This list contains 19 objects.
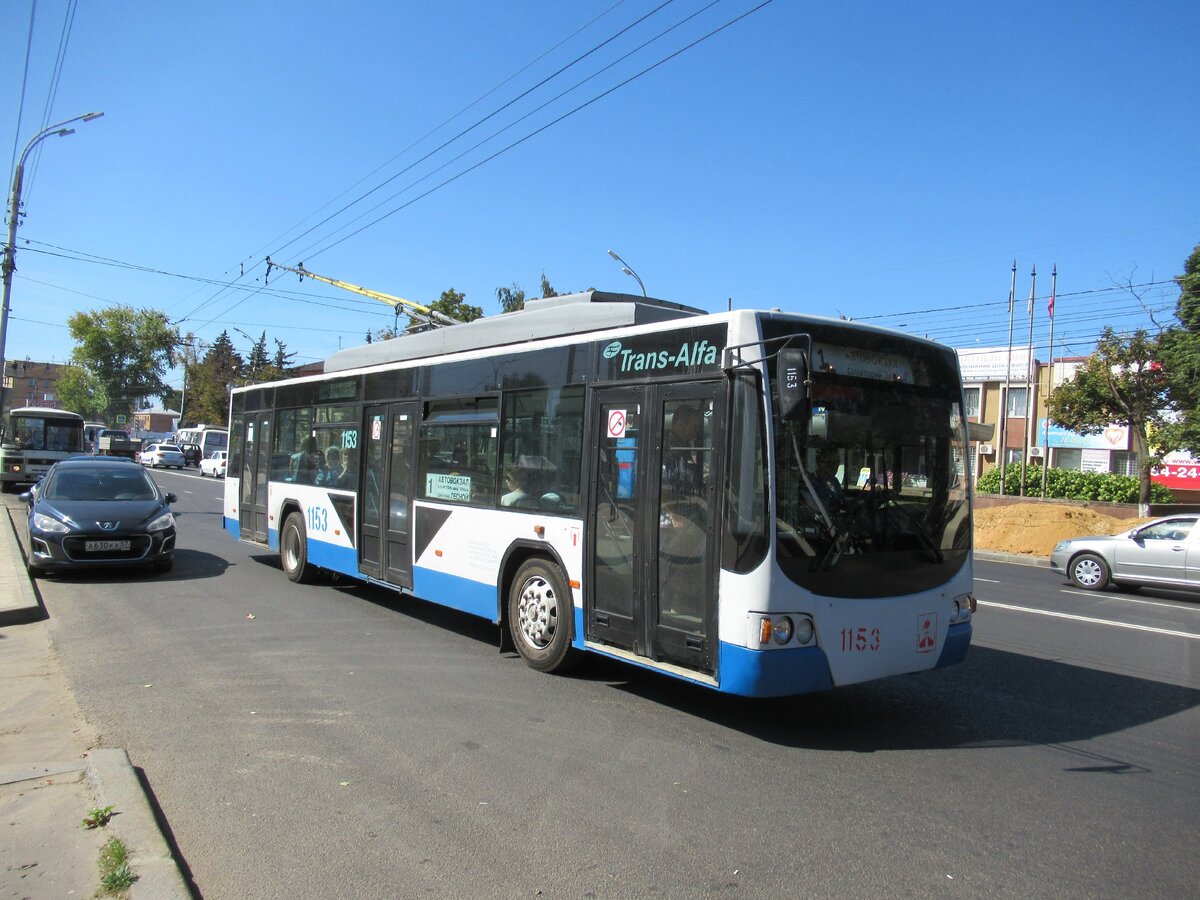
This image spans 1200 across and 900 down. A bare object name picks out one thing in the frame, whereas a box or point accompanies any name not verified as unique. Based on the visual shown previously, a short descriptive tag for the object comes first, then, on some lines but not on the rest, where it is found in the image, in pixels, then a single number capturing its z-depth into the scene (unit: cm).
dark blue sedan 1122
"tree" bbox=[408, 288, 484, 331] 3766
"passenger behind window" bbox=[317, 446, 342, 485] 1088
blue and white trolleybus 544
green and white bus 2778
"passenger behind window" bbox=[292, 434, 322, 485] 1155
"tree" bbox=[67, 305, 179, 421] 8475
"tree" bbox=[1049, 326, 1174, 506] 2762
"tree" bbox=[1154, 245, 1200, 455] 2125
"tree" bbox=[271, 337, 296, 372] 8606
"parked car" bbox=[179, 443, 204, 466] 6266
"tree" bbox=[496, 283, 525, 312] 4026
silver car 1449
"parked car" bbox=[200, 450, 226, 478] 4682
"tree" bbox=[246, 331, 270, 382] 6950
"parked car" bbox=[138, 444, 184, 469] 5659
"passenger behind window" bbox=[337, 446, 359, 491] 1043
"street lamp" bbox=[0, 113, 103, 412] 2288
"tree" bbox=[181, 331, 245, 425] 8375
